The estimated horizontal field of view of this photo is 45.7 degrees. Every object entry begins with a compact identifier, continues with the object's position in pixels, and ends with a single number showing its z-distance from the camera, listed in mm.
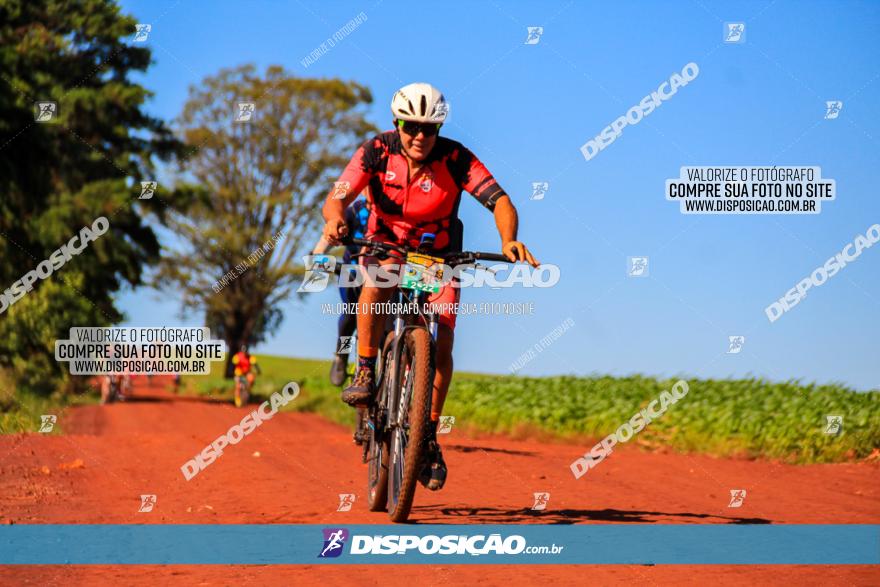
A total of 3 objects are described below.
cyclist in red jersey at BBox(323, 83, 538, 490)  7516
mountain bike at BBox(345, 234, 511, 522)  7023
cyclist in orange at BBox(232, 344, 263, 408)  31328
